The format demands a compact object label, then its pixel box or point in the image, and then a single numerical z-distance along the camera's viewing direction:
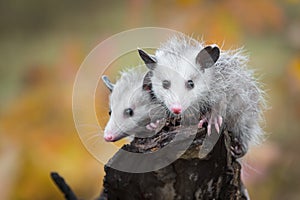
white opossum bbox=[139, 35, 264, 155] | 1.60
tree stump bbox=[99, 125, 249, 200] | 1.55
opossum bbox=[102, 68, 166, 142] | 1.61
